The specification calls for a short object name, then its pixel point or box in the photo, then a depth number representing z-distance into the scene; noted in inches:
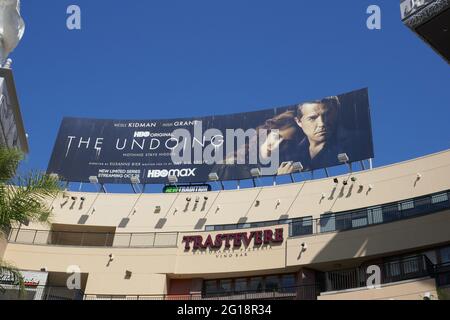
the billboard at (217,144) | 1424.7
